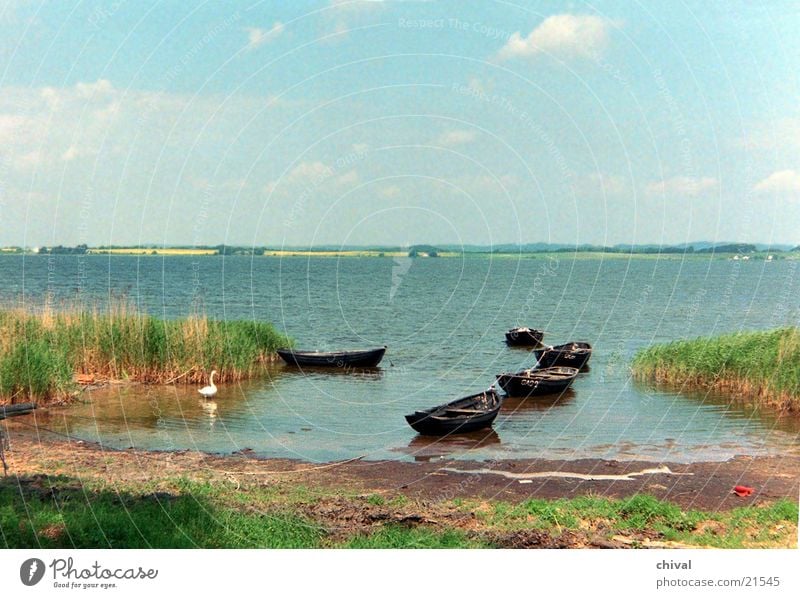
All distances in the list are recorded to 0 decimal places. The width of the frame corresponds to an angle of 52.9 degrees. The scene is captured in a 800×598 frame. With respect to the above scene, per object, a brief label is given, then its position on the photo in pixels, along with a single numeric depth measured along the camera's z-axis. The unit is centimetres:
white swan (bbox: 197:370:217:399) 2559
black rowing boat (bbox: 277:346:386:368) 3450
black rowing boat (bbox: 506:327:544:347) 4400
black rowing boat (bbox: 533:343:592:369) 3444
